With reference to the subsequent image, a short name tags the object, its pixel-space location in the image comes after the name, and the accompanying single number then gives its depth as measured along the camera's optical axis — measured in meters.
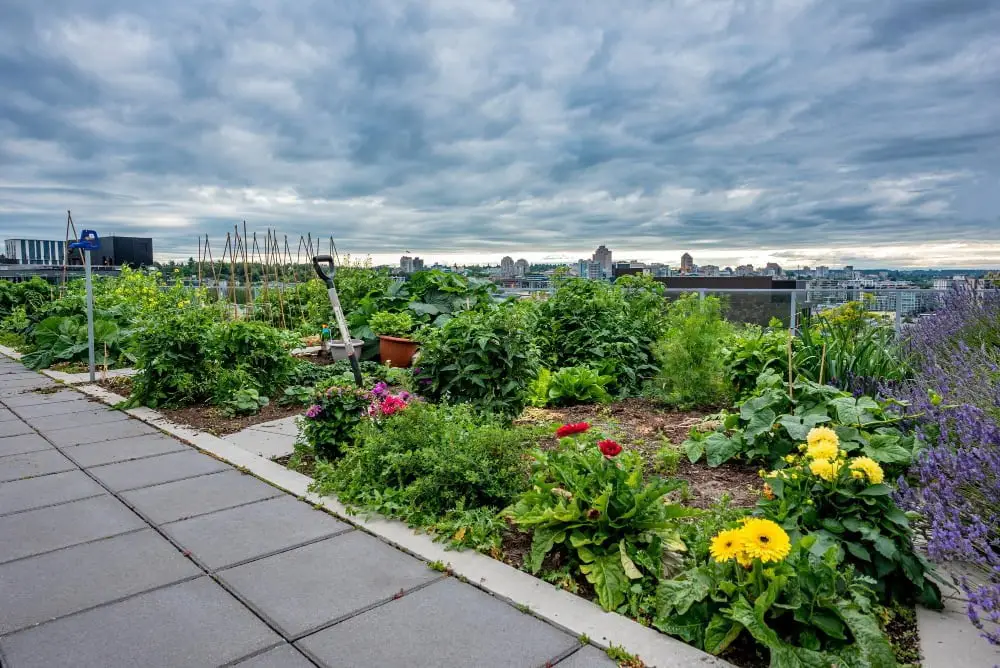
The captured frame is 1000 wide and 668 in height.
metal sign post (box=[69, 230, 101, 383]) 6.29
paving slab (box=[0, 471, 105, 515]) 3.21
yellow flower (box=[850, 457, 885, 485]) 2.06
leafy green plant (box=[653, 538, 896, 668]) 1.67
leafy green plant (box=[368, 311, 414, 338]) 7.13
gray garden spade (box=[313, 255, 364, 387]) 4.38
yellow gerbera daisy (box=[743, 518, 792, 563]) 1.76
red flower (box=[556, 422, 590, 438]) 2.59
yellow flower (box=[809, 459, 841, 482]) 2.12
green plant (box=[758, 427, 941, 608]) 2.01
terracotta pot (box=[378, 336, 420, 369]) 6.87
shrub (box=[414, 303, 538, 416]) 4.45
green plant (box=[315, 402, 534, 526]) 2.83
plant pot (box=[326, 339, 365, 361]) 7.07
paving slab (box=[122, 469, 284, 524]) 3.04
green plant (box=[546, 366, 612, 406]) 4.97
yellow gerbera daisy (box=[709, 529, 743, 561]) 1.82
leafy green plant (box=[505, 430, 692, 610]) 2.14
